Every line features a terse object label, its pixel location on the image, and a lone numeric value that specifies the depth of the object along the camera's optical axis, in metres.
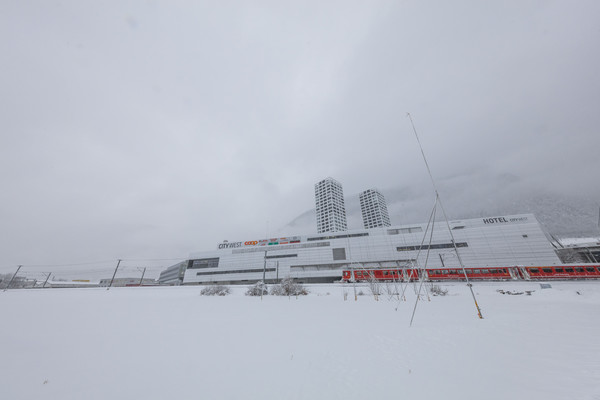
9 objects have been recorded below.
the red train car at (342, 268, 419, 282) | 37.50
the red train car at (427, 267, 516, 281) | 37.88
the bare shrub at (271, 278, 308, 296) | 26.67
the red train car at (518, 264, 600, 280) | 32.81
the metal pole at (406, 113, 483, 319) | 10.24
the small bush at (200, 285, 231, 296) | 27.76
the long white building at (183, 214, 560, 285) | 52.06
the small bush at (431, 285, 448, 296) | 23.10
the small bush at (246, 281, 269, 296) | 26.88
